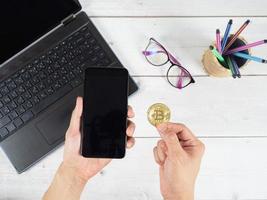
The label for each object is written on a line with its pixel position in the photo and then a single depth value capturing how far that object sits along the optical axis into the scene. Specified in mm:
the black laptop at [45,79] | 849
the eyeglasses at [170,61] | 891
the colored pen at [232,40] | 791
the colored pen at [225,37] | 798
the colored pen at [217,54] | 790
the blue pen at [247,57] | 785
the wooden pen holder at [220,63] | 816
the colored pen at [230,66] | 794
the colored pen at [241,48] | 787
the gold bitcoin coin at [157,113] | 879
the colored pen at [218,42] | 796
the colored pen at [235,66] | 792
